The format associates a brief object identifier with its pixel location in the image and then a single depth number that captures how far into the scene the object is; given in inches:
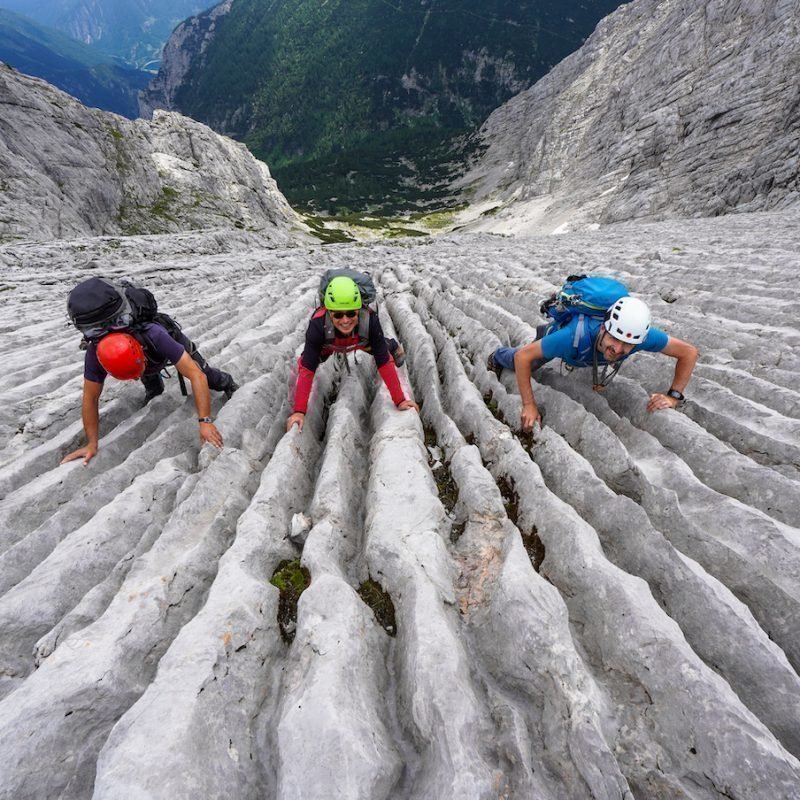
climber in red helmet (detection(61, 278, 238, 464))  199.3
